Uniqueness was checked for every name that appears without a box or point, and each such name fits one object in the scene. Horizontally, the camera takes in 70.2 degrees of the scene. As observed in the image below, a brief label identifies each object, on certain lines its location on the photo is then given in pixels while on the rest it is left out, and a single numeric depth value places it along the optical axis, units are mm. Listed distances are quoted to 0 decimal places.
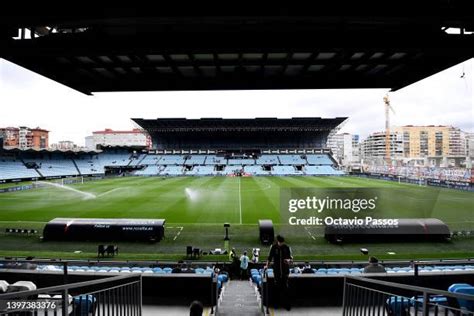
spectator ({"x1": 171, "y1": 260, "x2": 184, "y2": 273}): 9875
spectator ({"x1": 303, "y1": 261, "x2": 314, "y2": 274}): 10422
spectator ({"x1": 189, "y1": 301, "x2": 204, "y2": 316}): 4055
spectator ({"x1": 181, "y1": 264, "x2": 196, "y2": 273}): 10378
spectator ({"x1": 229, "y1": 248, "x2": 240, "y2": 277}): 13630
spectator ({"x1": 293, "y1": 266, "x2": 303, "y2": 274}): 10852
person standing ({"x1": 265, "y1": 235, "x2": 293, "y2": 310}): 6461
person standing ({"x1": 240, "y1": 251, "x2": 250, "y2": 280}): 13375
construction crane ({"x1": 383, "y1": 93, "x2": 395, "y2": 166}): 167688
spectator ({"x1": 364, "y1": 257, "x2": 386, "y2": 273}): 9742
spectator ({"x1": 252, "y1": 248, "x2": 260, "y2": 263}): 14742
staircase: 6348
